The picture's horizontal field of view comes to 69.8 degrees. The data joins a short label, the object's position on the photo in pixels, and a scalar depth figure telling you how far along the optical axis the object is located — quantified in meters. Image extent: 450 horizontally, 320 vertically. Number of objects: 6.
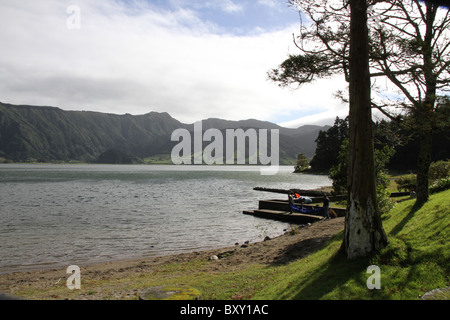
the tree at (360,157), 10.54
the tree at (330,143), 137.38
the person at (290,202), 36.43
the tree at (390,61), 12.23
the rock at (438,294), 6.83
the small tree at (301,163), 180.62
